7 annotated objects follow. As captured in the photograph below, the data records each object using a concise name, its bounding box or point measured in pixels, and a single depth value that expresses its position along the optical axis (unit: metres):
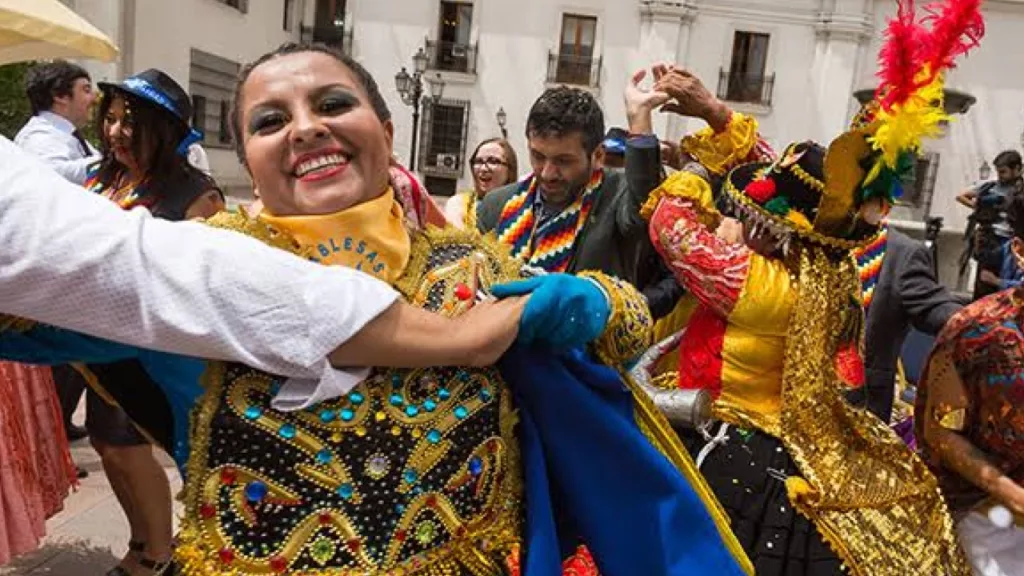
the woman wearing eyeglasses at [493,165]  4.61
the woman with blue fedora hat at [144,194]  2.99
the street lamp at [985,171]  22.34
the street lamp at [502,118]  24.25
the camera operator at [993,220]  6.23
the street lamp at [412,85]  17.12
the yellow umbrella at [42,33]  1.86
